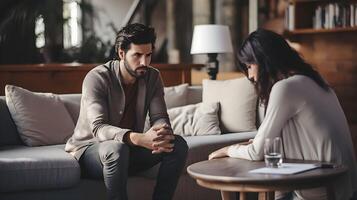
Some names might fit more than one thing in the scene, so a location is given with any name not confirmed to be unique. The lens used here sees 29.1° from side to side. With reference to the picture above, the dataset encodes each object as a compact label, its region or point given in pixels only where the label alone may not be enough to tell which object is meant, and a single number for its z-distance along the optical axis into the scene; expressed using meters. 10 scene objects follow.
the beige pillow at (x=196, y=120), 4.22
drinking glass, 2.39
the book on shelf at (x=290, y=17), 6.09
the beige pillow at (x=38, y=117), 3.80
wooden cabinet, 4.86
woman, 2.50
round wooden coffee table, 2.24
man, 3.04
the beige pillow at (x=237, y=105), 4.27
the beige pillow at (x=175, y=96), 4.45
